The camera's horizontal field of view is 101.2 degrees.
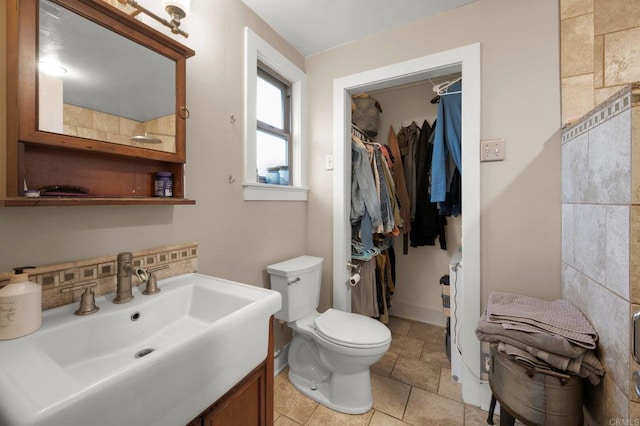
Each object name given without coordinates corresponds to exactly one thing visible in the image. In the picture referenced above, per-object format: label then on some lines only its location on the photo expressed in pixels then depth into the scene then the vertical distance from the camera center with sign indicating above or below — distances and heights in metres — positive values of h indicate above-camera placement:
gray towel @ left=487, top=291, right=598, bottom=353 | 0.91 -0.41
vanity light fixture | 1.00 +0.77
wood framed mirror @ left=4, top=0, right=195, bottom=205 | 0.73 +0.37
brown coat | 2.40 +0.15
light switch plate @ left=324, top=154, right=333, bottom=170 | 1.92 +0.36
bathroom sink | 0.47 -0.35
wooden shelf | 0.69 +0.03
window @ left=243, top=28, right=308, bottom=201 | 1.52 +0.59
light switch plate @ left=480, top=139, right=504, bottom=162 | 1.39 +0.33
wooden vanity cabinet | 0.75 -0.61
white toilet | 1.39 -0.71
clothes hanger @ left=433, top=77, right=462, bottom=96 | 1.75 +0.83
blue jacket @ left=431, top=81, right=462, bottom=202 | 1.78 +0.49
